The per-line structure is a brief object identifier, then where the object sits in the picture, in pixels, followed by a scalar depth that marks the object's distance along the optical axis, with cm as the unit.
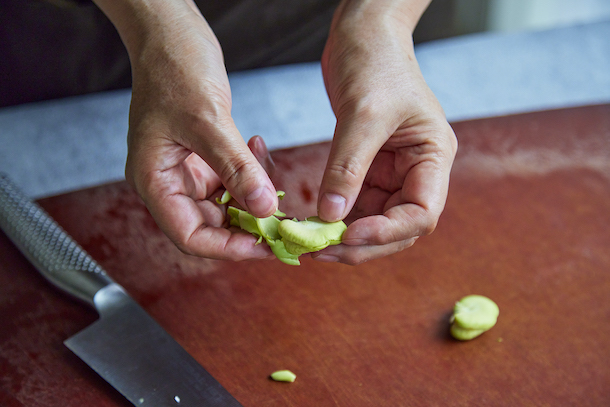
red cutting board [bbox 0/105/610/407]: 56
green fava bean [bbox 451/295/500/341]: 57
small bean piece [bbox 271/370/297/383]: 56
